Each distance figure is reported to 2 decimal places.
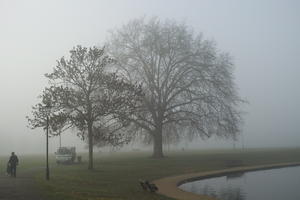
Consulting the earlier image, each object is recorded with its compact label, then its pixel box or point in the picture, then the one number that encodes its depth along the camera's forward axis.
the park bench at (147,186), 23.66
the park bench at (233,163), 45.89
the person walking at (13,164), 31.20
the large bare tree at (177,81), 49.25
